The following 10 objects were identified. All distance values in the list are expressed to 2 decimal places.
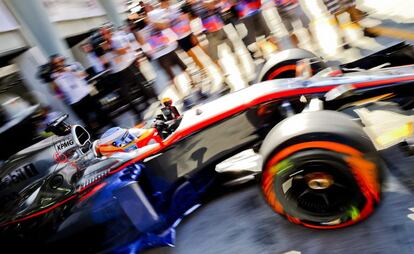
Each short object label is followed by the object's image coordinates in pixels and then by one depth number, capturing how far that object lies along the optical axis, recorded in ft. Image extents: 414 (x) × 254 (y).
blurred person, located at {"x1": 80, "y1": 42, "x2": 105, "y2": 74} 19.21
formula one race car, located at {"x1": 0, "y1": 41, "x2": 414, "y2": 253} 7.36
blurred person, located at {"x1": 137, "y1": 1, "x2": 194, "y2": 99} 19.02
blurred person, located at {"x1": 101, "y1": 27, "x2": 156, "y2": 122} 18.44
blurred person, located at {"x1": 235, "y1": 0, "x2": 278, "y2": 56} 18.99
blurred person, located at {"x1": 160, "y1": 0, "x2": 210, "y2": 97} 19.08
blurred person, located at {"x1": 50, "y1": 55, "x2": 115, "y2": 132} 17.65
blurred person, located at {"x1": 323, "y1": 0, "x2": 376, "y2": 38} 17.57
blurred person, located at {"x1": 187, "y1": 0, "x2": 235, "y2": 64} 18.98
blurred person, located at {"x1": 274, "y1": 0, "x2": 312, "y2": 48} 18.67
